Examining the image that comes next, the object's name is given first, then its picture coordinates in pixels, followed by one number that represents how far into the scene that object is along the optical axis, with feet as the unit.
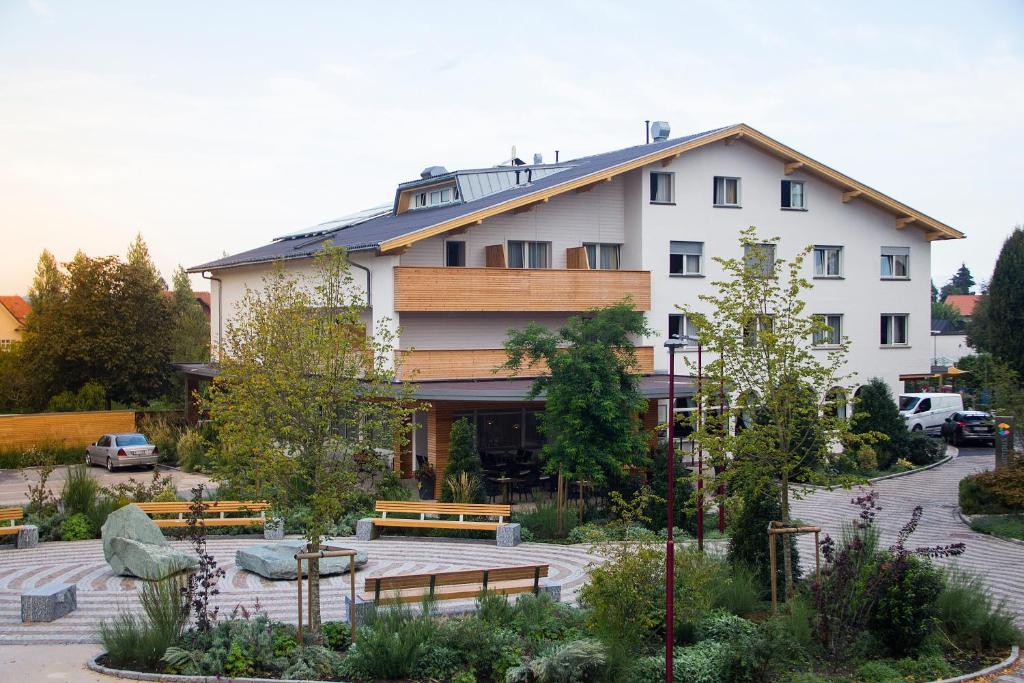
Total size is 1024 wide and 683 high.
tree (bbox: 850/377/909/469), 108.99
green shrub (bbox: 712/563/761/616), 47.98
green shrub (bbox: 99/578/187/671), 41.19
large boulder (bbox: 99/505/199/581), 58.44
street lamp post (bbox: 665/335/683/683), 37.93
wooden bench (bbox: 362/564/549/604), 47.44
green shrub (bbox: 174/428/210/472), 112.68
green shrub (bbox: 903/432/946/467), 112.06
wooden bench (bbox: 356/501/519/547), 71.56
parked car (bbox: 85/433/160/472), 116.37
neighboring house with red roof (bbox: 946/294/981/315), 395.34
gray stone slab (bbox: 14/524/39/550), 69.36
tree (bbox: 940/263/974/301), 511.81
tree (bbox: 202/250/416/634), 45.06
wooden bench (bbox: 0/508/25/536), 68.80
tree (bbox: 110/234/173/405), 136.98
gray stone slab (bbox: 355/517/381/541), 73.46
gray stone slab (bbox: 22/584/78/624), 49.73
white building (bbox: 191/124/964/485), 101.04
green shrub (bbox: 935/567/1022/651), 46.50
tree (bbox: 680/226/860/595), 49.08
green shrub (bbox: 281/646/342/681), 40.25
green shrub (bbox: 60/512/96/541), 72.42
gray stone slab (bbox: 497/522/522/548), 71.31
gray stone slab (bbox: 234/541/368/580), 59.98
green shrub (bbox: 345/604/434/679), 40.16
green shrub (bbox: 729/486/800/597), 51.52
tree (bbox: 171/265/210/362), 184.03
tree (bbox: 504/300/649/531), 76.18
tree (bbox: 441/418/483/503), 80.79
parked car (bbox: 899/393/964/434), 134.82
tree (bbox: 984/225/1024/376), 173.27
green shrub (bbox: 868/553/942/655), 44.21
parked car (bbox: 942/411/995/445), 129.08
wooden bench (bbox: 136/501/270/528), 73.44
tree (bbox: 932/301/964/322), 343.01
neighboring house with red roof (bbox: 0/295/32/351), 246.47
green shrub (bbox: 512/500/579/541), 74.49
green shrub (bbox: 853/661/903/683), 40.96
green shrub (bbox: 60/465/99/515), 75.56
